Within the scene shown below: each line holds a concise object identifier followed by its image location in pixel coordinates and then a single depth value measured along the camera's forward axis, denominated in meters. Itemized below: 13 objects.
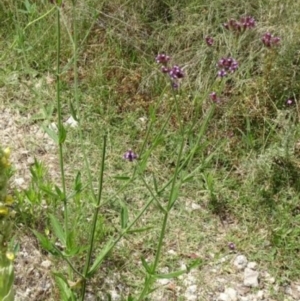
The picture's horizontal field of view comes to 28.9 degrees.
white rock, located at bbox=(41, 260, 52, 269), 2.17
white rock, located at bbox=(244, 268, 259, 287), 2.26
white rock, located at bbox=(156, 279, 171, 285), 2.20
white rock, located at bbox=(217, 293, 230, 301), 2.20
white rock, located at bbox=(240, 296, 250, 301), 2.21
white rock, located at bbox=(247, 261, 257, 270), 2.32
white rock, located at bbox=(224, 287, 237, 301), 2.21
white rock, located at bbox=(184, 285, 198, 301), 2.17
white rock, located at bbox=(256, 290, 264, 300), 2.23
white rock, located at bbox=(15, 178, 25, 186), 2.48
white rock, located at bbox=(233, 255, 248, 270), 2.32
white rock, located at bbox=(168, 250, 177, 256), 2.31
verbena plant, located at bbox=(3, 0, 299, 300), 2.39
